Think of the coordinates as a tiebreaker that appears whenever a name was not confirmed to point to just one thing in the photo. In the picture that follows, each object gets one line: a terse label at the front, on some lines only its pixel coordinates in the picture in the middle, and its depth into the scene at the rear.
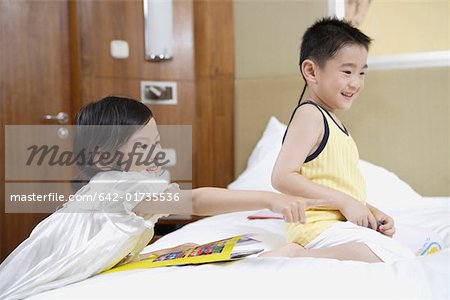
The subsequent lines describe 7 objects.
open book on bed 0.96
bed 0.86
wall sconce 2.73
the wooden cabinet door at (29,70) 2.54
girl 0.98
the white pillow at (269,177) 2.24
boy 1.26
